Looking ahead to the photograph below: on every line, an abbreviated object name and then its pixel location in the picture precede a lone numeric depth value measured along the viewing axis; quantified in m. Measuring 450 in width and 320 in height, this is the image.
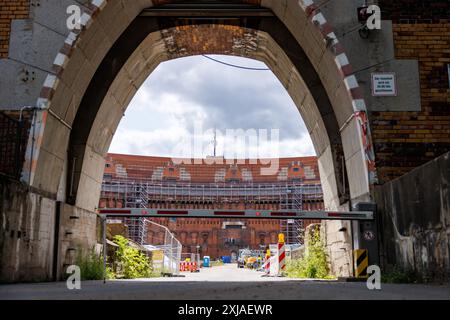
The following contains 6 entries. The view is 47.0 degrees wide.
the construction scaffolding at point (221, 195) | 69.31
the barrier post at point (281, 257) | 19.28
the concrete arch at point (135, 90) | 9.96
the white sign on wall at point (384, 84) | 10.09
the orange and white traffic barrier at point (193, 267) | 29.93
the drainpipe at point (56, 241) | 10.19
